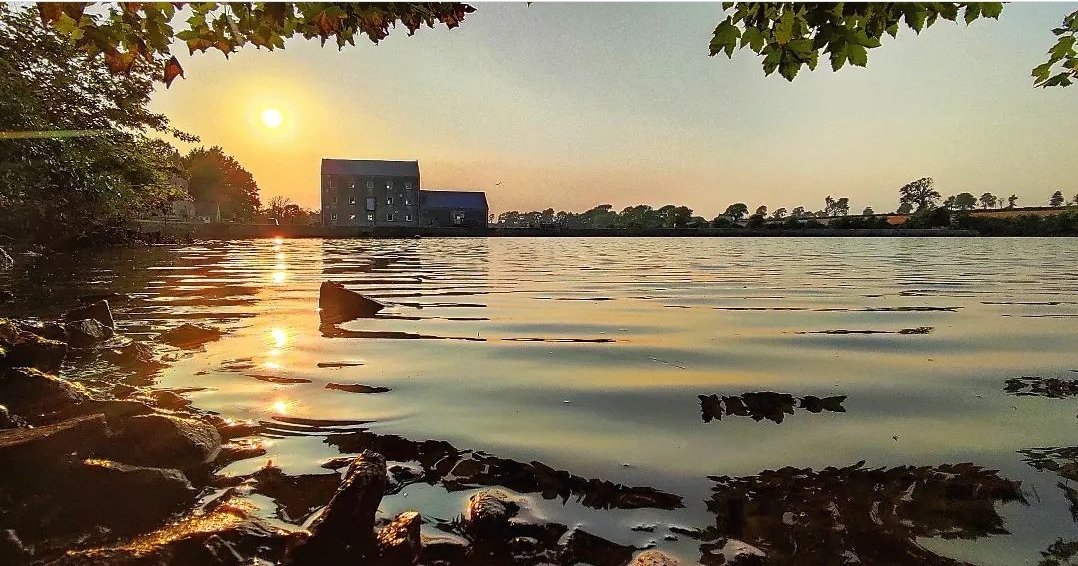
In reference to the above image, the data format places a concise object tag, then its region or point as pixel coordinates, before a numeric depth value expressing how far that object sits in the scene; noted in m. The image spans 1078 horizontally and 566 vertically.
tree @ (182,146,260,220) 121.19
